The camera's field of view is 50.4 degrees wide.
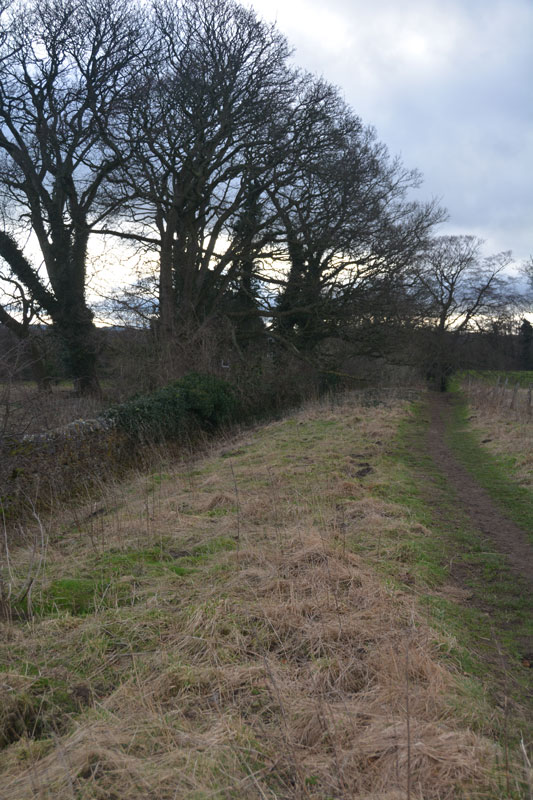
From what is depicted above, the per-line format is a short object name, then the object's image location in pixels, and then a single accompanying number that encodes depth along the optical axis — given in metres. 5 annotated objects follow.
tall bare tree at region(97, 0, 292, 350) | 17.92
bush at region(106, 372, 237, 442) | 13.13
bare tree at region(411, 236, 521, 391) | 41.75
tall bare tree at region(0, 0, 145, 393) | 18.42
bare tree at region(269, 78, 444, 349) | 19.78
